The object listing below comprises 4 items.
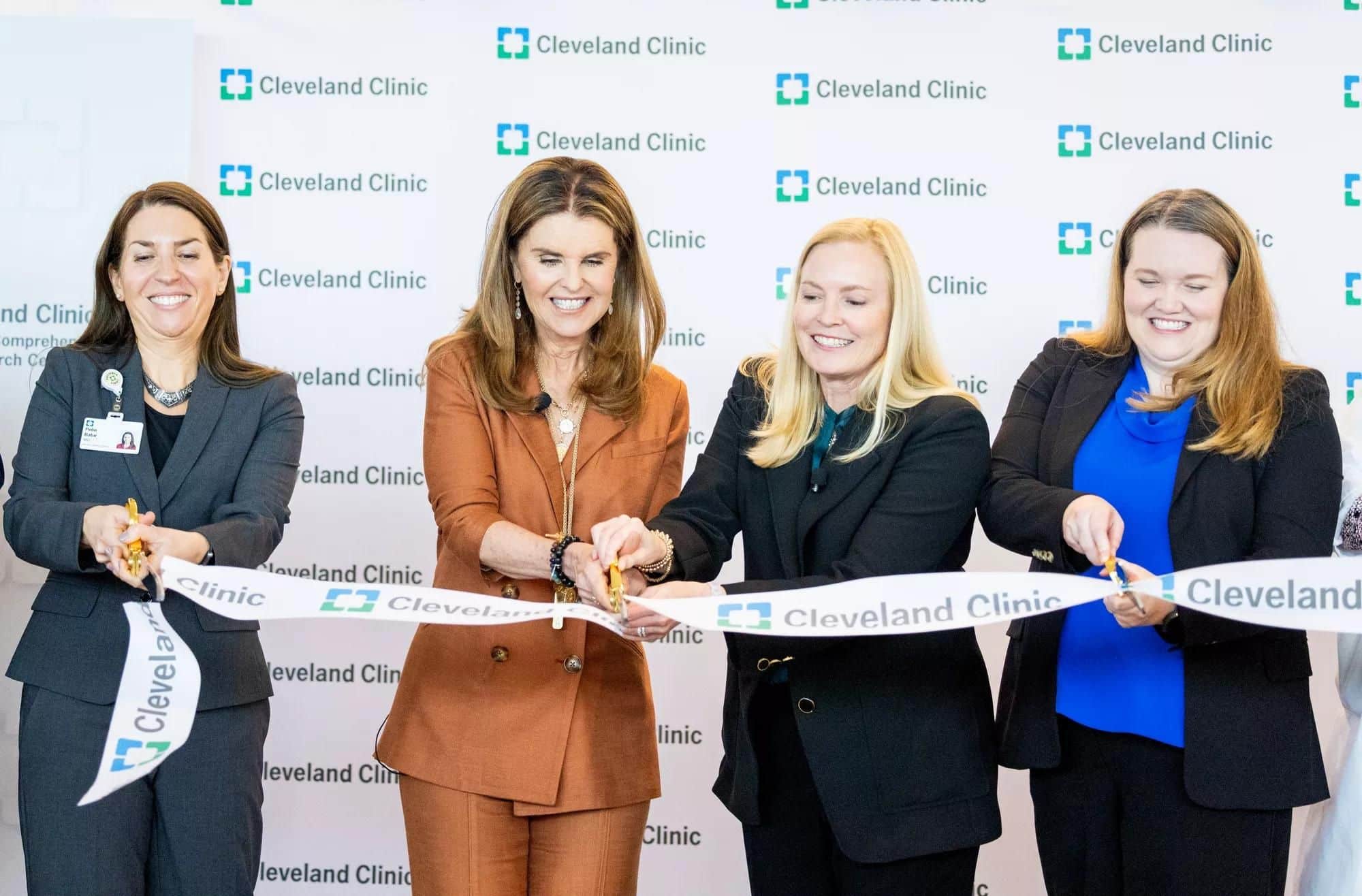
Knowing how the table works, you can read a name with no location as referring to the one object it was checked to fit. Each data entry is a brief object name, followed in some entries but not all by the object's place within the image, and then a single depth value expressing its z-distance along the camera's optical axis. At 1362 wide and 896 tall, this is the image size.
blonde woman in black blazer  2.43
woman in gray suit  2.73
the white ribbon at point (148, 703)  2.51
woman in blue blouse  2.45
